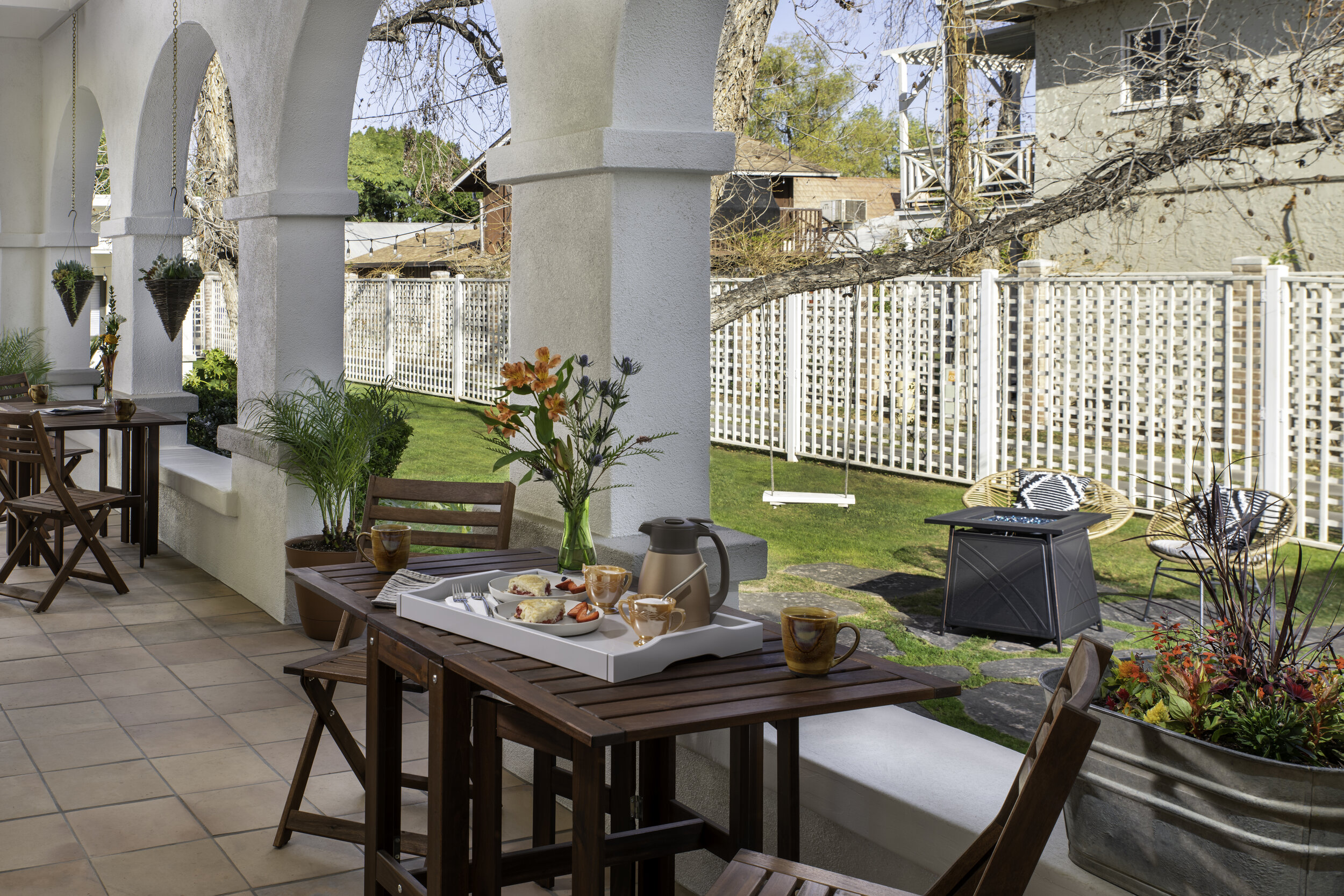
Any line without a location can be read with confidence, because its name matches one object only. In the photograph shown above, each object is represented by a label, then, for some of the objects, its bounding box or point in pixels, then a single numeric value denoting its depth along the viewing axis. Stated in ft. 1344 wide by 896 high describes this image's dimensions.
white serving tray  6.40
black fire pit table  17.71
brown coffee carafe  7.04
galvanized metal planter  5.05
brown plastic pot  16.01
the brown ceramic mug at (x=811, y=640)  6.44
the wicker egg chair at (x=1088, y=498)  20.52
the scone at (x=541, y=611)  6.95
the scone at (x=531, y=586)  7.59
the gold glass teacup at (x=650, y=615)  6.64
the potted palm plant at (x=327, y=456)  16.40
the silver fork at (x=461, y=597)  7.49
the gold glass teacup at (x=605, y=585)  7.26
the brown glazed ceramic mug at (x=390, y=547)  8.98
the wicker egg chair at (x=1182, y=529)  17.90
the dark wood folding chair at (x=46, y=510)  17.98
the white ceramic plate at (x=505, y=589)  7.46
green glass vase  8.58
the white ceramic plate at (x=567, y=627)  6.81
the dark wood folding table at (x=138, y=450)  20.39
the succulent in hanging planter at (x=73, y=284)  26.91
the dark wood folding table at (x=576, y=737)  6.01
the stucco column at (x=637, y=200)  10.23
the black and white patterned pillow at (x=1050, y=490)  21.40
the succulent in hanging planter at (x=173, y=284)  20.47
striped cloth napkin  8.00
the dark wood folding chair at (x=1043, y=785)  4.88
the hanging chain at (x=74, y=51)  27.14
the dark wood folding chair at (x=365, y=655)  9.66
